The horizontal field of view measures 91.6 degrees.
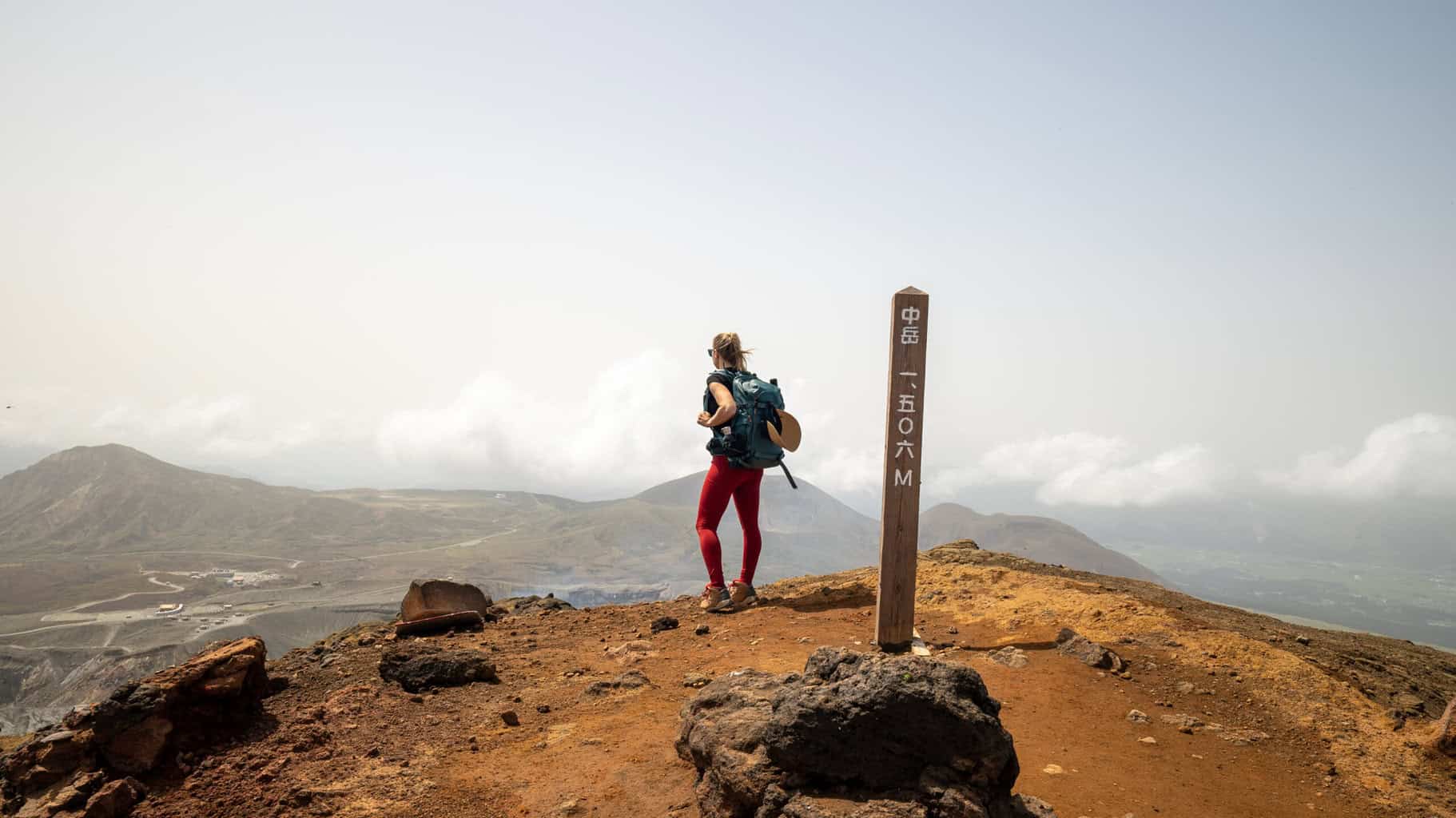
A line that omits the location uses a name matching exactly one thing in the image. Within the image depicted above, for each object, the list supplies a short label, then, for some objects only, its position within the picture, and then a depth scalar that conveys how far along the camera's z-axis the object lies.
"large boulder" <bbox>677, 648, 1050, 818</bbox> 3.63
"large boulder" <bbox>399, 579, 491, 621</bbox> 9.65
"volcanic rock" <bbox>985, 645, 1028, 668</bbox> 7.34
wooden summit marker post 7.66
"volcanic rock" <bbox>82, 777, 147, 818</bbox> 4.65
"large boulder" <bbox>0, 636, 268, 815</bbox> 5.20
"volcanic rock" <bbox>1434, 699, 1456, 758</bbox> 5.66
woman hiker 9.69
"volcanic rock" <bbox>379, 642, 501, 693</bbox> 7.01
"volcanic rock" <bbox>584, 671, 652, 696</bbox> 6.70
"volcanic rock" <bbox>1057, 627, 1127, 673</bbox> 7.26
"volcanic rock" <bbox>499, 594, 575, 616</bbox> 11.36
